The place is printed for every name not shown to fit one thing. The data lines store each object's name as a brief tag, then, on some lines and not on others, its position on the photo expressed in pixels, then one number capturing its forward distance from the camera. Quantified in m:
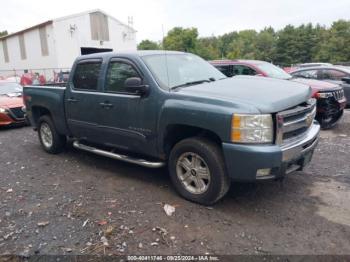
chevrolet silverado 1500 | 3.53
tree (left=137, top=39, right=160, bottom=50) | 71.25
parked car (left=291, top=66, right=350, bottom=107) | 10.43
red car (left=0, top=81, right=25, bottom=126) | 9.44
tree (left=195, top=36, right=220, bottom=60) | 61.69
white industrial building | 30.00
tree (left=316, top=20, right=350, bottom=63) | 53.28
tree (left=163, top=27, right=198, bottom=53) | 55.00
